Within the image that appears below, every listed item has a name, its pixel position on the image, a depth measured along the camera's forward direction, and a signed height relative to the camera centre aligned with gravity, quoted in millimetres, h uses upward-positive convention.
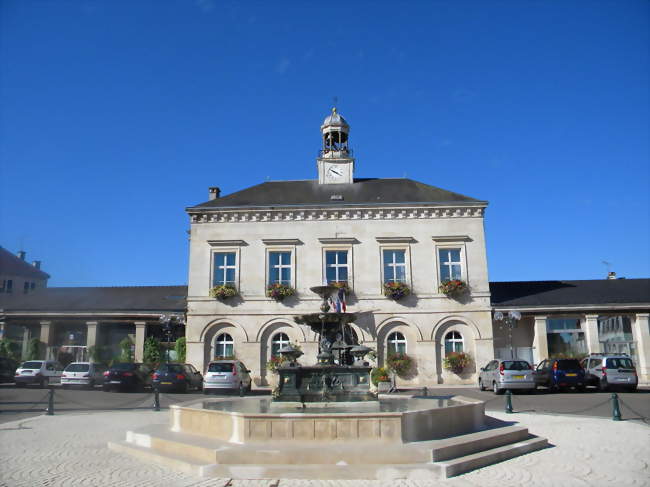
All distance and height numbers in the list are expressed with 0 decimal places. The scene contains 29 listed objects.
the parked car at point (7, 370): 27812 -781
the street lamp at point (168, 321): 28203 +1592
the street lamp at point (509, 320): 26656 +1462
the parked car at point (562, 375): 22922 -1109
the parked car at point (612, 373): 22531 -1043
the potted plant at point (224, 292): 27125 +2916
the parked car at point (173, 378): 23219 -1063
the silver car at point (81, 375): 25125 -982
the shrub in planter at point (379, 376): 24203 -1124
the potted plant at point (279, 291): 26922 +2897
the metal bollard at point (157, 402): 16953 -1501
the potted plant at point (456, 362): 26219 -594
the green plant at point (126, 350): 29436 +130
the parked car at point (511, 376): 21250 -1040
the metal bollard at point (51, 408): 15570 -1513
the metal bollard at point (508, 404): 15443 -1537
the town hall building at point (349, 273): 26812 +3799
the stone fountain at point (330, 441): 8078 -1485
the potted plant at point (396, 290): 26578 +2847
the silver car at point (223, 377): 21891 -985
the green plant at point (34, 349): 30453 +267
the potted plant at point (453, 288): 26562 +2939
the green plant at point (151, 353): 29250 -22
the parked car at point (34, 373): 26172 -885
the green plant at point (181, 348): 28698 +221
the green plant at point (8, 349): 31609 +296
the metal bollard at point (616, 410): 13750 -1544
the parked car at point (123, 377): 24172 -1043
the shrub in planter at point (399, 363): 26125 -641
